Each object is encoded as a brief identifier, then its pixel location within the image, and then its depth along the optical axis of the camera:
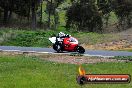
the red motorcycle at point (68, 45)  32.81
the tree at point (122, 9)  98.38
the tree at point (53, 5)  96.46
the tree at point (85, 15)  91.19
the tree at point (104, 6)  104.69
